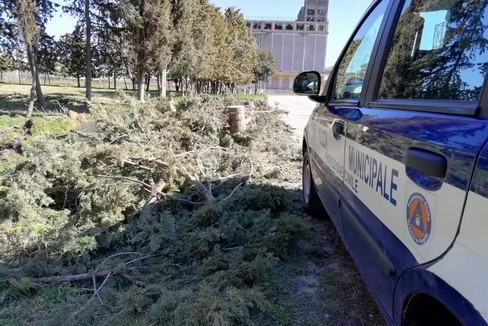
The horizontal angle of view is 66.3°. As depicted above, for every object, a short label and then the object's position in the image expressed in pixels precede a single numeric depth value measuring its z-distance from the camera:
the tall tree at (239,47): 38.42
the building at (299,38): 108.69
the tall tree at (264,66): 62.97
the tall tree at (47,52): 20.38
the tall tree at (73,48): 20.91
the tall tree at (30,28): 16.52
